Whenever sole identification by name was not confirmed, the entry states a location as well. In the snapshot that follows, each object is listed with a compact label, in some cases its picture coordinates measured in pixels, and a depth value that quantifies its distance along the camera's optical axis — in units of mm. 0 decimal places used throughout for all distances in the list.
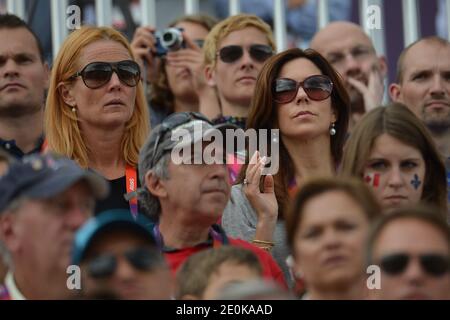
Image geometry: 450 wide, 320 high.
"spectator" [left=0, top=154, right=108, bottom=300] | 9820
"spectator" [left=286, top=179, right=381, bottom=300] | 9852
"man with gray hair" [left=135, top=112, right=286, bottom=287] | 11992
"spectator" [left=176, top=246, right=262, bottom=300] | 10508
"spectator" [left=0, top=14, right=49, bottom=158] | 14477
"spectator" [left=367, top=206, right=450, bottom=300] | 9664
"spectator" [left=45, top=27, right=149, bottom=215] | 13836
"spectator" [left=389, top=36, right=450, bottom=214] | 14867
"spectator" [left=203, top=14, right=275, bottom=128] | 15602
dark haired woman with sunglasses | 13609
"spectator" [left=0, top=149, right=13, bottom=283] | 10164
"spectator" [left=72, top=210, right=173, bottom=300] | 9367
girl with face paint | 12414
